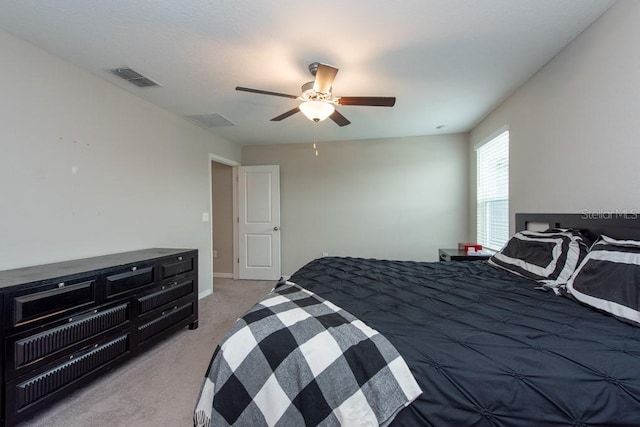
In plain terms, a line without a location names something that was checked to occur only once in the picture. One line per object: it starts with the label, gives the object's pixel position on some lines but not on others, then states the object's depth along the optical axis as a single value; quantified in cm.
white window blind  327
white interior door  489
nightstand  330
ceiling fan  212
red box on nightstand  357
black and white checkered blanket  91
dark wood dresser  153
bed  84
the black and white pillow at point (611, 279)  123
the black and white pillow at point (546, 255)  177
